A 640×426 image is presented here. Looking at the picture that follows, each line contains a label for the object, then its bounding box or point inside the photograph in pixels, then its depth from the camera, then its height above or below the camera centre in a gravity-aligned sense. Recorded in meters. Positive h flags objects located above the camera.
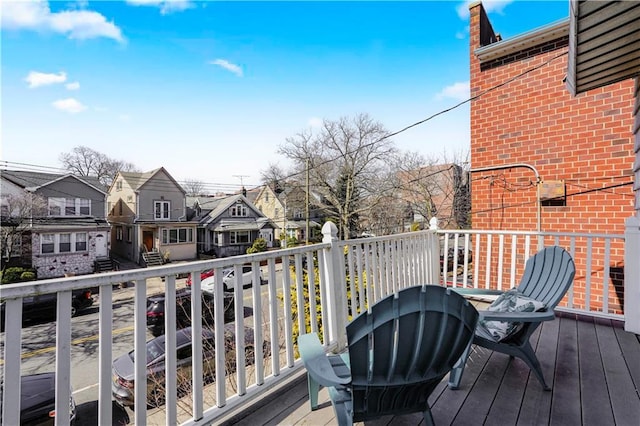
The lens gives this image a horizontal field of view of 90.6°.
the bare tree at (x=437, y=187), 18.52 +1.72
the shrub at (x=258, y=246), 22.33 -2.20
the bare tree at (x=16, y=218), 14.21 -0.08
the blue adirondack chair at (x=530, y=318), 1.96 -0.64
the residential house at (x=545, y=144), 3.82 +0.94
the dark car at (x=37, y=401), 3.62 -2.22
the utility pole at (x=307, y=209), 17.08 +0.34
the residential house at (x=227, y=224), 23.88 -0.66
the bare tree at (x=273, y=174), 25.01 +3.36
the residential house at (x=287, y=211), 24.89 +0.41
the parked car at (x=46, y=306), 5.50 -2.17
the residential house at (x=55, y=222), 15.17 -0.30
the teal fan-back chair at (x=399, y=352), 1.32 -0.59
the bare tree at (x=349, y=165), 20.73 +3.32
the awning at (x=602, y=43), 1.58 +1.04
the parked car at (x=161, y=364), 4.11 -2.19
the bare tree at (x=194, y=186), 30.31 +2.85
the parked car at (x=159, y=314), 5.79 -2.27
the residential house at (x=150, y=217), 21.02 -0.07
